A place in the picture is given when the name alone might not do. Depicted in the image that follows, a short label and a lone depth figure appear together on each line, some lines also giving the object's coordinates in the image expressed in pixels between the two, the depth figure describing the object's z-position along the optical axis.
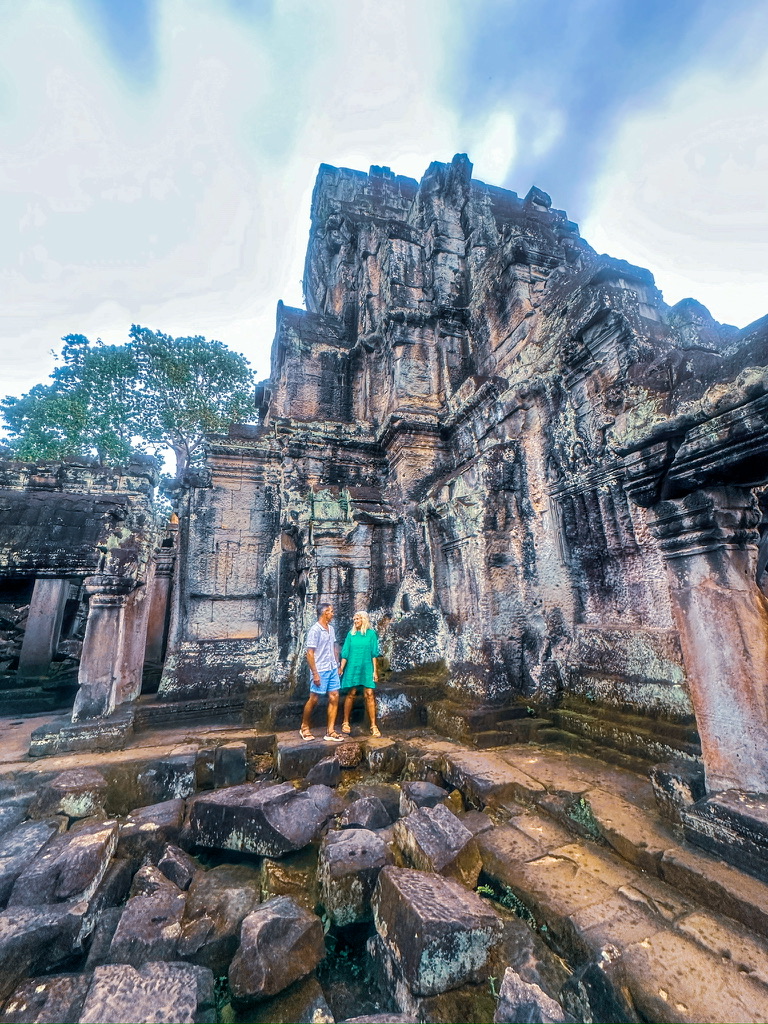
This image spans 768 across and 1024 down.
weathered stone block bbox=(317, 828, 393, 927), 2.20
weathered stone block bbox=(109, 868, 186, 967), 1.93
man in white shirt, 4.62
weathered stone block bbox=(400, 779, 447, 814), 3.06
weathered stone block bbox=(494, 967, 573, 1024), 1.41
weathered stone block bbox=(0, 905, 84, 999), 1.86
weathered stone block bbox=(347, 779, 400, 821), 3.19
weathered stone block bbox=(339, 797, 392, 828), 2.88
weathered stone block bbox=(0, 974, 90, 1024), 1.65
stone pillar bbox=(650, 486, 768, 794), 2.20
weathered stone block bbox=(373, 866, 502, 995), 1.68
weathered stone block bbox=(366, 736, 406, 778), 3.97
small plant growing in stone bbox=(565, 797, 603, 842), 2.57
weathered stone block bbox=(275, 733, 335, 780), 3.90
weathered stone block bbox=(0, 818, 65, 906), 2.33
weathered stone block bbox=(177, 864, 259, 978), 1.99
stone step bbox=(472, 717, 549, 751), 4.16
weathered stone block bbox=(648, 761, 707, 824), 2.42
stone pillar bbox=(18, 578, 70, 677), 7.82
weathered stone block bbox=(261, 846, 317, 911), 2.41
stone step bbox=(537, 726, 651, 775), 3.35
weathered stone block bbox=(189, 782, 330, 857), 2.77
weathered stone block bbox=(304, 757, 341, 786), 3.71
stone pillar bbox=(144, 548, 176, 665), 6.95
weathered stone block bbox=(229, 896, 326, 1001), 1.76
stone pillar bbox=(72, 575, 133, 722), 4.43
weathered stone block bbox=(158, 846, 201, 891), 2.52
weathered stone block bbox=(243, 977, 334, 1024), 1.67
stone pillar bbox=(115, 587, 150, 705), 4.91
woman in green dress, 4.80
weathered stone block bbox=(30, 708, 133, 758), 4.04
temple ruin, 2.29
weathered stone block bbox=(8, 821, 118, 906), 2.24
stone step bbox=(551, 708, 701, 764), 3.22
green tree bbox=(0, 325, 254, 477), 17.72
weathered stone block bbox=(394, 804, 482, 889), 2.33
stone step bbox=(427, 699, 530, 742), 4.29
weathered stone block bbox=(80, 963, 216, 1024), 1.55
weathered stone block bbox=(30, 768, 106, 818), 3.17
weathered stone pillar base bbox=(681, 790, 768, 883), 1.92
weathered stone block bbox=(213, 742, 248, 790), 3.77
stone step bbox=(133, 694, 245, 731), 4.85
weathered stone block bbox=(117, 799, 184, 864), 2.76
